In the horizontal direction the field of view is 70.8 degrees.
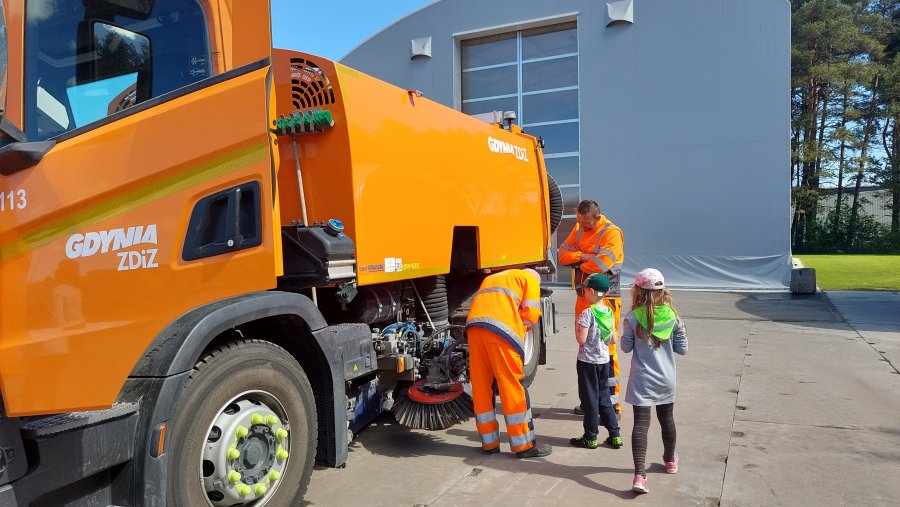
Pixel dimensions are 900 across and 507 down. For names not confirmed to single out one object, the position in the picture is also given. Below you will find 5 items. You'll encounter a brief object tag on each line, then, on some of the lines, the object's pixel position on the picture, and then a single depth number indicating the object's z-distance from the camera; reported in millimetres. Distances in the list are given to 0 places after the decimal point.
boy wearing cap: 4668
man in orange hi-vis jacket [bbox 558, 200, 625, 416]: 5512
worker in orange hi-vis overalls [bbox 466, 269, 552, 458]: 4426
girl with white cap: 3971
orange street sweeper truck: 2354
